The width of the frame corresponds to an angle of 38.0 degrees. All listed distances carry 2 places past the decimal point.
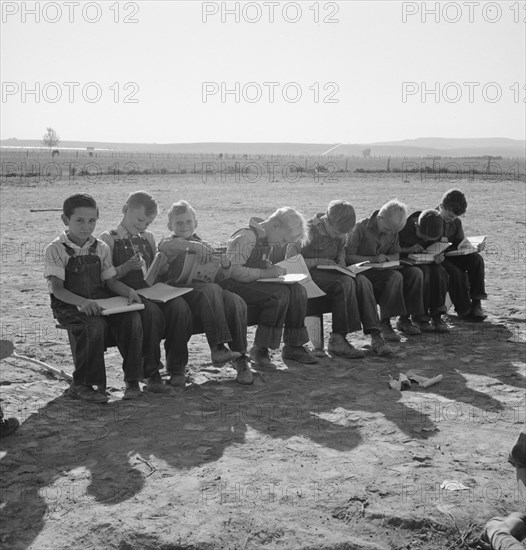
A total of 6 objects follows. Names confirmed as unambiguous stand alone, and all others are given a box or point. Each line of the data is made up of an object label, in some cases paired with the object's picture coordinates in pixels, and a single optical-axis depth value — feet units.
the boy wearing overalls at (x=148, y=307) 19.26
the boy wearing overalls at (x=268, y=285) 21.18
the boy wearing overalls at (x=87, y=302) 18.21
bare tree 580.30
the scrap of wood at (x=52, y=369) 20.01
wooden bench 21.94
